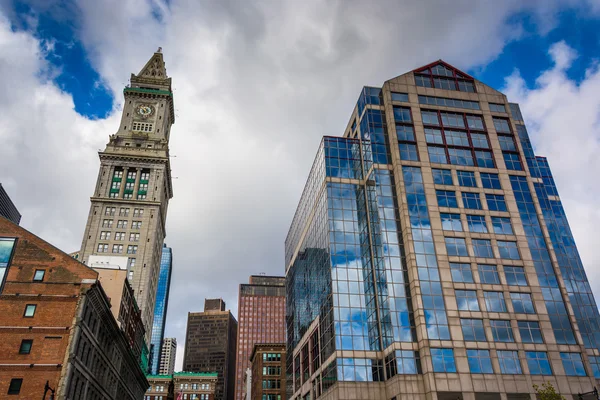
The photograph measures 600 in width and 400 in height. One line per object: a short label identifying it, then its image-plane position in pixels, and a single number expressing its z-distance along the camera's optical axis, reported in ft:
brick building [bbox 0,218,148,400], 160.76
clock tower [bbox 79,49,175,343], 446.60
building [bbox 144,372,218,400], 563.07
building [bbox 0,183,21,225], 580.22
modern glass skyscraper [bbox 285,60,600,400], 226.79
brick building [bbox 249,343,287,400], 494.59
